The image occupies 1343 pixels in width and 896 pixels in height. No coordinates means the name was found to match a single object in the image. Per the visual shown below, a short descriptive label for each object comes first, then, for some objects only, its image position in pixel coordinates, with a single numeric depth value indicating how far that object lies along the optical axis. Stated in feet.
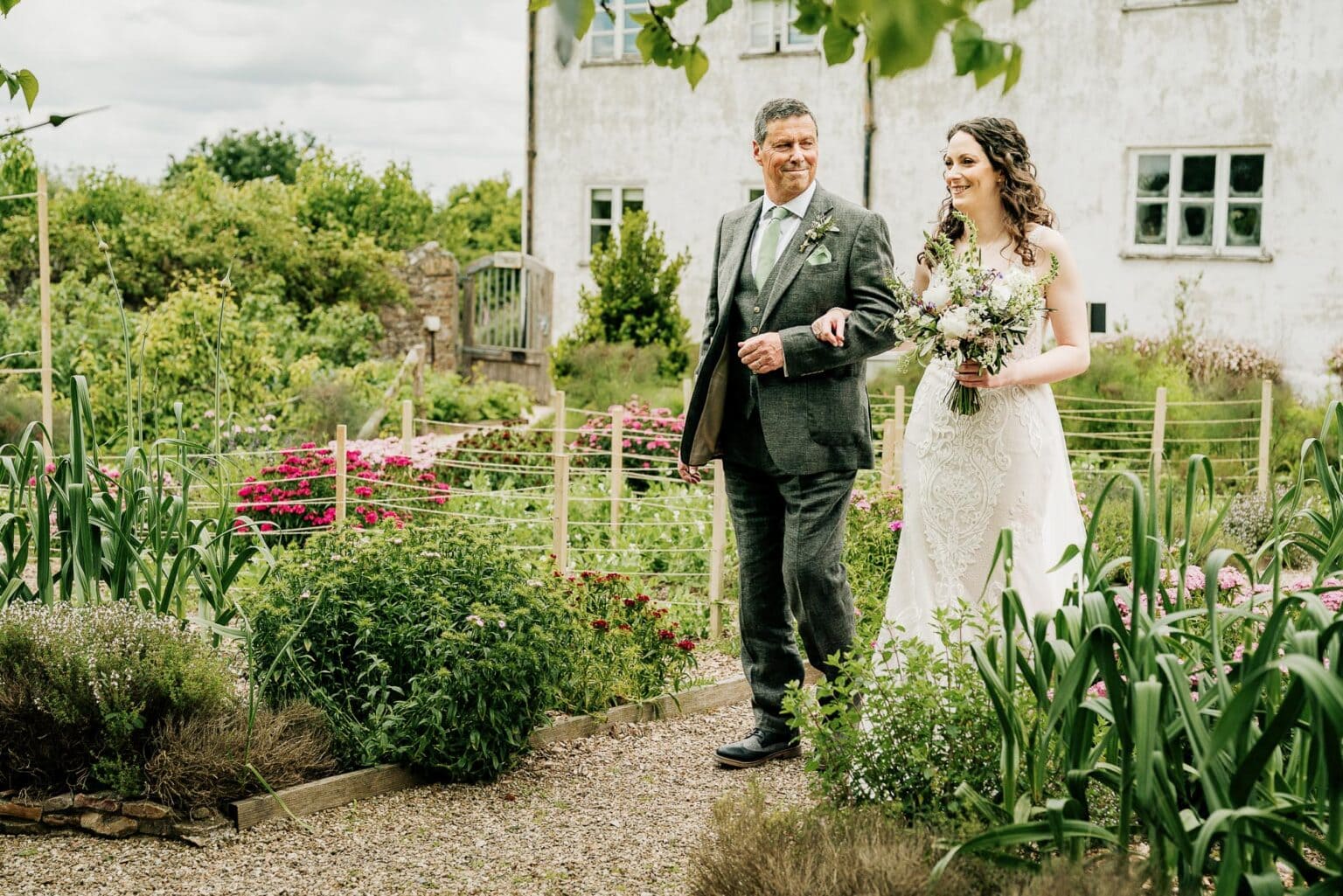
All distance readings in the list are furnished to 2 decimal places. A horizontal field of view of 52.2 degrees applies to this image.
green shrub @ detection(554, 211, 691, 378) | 53.06
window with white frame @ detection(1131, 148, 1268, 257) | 49.26
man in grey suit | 14.35
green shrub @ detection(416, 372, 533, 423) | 46.42
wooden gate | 60.54
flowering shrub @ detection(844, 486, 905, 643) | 20.92
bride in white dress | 13.71
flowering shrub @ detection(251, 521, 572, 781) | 13.99
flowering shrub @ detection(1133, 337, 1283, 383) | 45.60
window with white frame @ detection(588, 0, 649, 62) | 59.47
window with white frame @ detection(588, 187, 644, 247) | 59.93
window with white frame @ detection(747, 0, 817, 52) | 56.18
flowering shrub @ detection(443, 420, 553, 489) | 32.35
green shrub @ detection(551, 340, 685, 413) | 47.24
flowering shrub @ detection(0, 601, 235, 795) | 12.80
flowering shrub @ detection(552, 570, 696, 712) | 16.52
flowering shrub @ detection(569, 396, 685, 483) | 32.37
